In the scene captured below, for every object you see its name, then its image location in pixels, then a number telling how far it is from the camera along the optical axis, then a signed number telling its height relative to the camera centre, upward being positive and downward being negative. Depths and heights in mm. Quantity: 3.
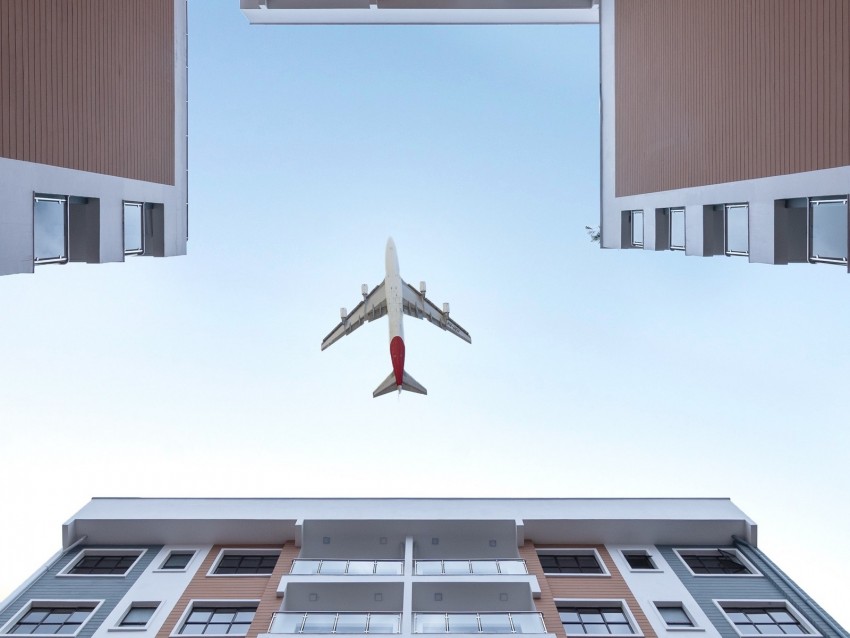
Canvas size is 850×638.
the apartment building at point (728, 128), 11570 +4559
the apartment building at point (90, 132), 11898 +4370
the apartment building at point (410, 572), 20891 -9341
